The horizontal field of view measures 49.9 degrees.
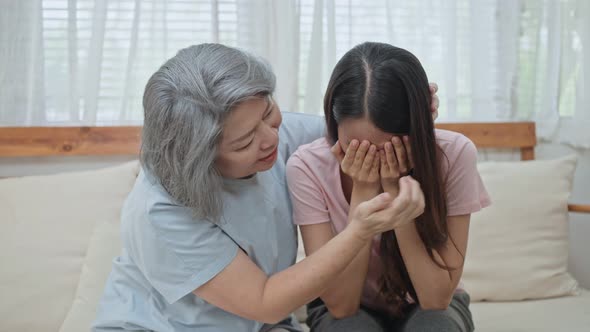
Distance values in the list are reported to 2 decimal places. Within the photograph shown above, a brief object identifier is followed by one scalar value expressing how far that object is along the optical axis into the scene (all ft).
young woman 3.84
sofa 5.79
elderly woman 3.71
